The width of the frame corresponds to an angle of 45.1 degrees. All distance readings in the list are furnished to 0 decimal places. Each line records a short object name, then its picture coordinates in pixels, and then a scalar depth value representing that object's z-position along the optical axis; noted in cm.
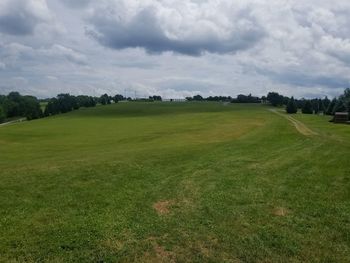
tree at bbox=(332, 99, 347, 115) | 10707
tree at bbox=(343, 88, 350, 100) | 13138
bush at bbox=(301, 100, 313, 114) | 13595
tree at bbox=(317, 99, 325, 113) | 16291
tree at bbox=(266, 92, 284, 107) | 18550
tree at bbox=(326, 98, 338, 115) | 12632
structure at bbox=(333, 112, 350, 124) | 7898
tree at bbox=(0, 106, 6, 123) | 14462
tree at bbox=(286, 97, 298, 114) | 12875
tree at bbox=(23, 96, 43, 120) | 15025
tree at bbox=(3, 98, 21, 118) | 16538
